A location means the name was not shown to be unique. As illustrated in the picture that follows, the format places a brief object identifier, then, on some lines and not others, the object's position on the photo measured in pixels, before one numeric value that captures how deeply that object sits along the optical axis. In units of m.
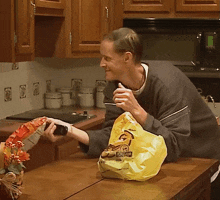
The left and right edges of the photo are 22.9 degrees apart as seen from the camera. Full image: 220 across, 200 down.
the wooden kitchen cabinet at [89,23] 4.26
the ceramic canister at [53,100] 4.51
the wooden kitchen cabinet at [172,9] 4.35
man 2.48
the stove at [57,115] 3.90
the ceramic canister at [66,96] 4.66
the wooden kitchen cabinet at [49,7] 3.77
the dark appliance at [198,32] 4.34
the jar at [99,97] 4.62
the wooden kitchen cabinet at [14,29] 3.42
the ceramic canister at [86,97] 4.62
